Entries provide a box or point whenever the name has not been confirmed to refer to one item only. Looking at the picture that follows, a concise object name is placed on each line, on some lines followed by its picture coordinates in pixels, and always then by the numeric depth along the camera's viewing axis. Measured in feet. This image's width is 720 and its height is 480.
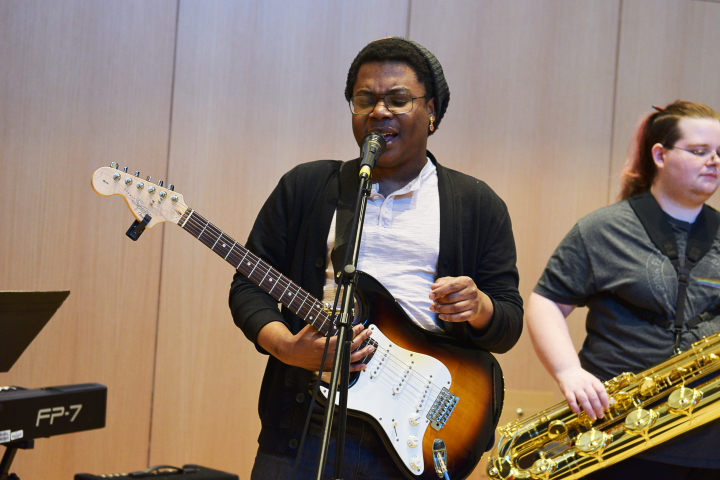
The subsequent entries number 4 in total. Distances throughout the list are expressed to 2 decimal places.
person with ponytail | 10.28
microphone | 8.96
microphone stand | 8.39
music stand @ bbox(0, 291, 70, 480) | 8.79
